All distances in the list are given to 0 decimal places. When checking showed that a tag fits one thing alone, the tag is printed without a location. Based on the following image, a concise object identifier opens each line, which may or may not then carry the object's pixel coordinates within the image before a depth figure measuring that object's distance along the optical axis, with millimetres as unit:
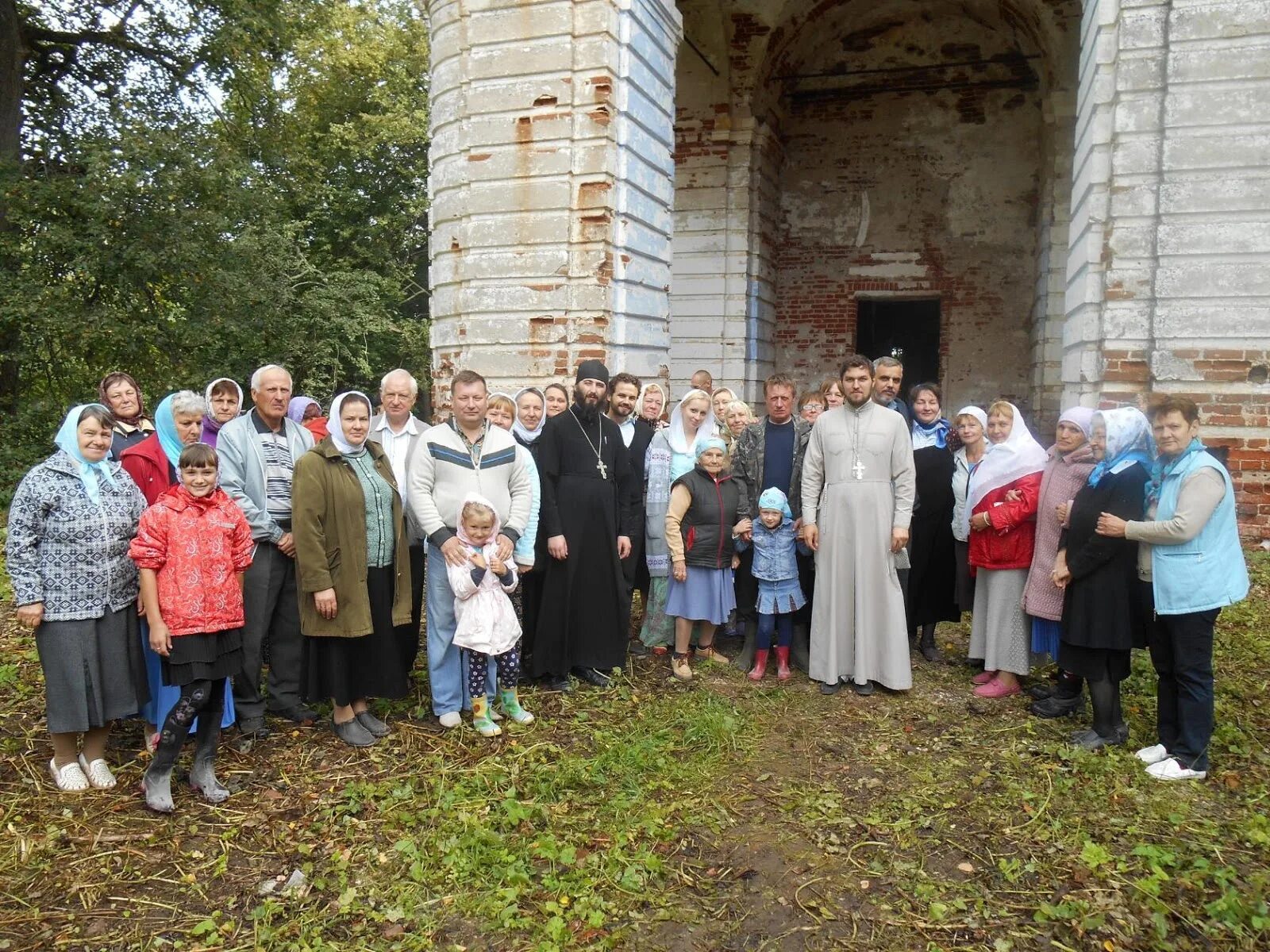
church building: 7508
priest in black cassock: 5605
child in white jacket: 4777
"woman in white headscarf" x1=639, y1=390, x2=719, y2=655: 6008
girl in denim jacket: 5688
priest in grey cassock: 5398
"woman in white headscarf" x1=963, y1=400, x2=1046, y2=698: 5266
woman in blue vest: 4117
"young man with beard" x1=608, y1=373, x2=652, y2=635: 5977
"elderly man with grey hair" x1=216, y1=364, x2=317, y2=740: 4680
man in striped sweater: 4883
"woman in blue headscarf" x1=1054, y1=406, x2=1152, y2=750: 4426
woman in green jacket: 4453
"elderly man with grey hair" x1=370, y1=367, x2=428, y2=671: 5168
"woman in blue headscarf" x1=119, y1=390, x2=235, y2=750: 4609
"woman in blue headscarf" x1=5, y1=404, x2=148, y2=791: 3955
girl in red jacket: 3934
